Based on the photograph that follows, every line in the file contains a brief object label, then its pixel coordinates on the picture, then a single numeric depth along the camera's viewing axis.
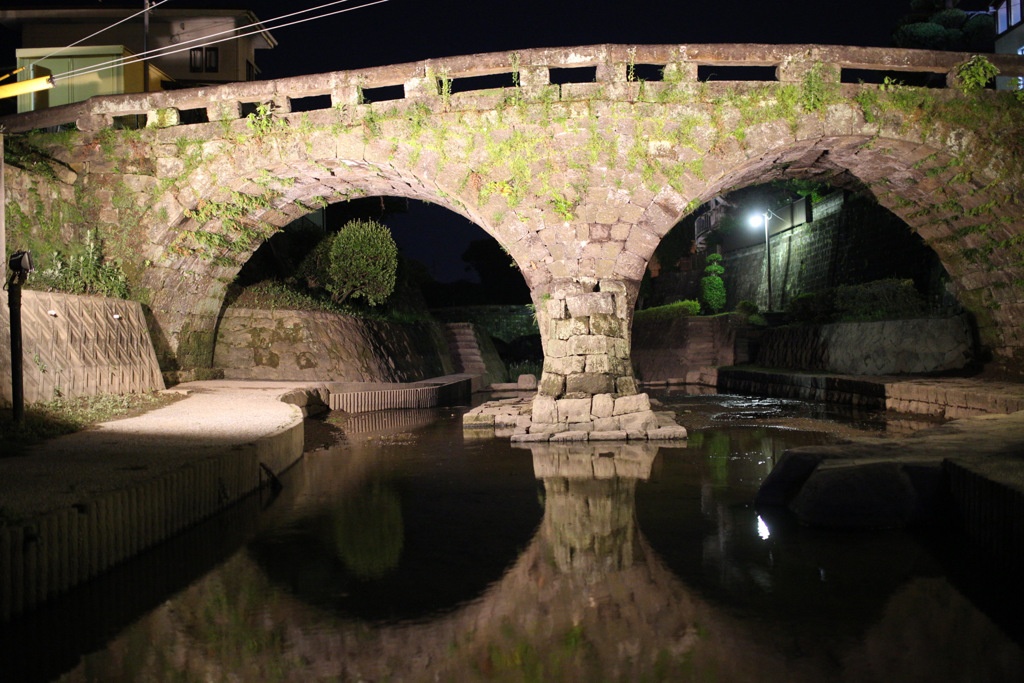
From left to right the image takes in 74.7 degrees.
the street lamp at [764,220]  28.30
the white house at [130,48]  17.55
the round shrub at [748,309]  22.82
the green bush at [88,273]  10.60
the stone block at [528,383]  18.39
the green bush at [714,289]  32.97
